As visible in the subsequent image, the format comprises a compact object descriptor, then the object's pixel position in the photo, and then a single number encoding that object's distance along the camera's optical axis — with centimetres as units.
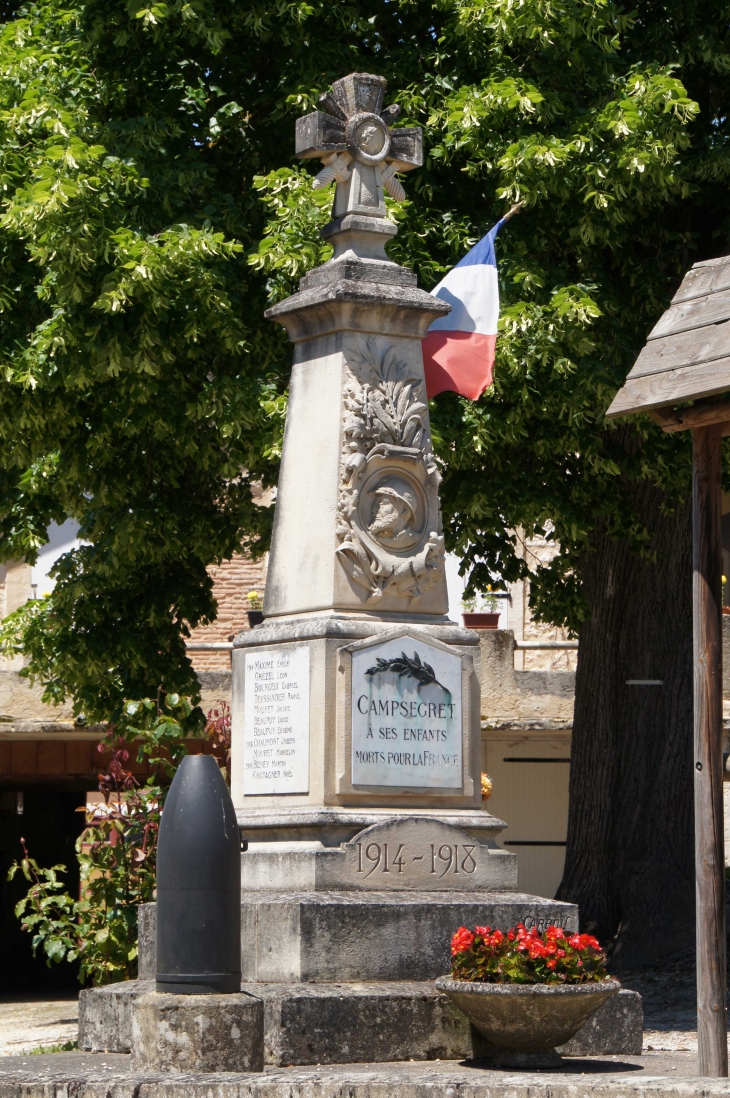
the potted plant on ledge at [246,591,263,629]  2050
